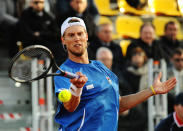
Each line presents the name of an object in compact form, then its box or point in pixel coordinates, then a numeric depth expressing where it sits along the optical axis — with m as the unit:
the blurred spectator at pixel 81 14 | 16.12
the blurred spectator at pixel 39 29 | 15.29
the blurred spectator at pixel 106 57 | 15.28
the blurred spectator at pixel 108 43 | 16.52
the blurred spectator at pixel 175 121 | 14.09
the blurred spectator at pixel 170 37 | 19.39
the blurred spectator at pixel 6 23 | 16.17
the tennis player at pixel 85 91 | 8.12
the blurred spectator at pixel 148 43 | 17.41
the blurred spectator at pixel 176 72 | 17.66
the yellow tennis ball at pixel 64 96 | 7.12
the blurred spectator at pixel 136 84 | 16.45
